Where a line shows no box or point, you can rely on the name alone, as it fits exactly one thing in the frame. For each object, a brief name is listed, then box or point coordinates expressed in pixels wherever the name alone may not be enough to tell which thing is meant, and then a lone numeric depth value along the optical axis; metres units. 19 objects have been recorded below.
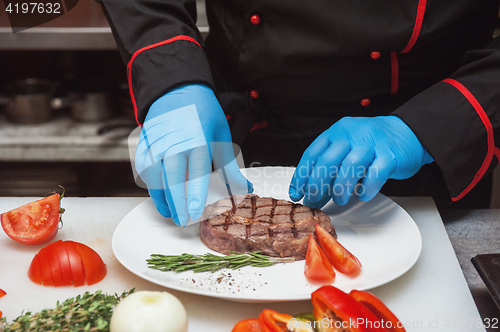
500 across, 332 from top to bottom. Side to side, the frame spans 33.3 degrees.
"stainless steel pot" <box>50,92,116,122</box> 1.18
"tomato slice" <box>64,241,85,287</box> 0.67
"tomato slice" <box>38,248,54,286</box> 0.67
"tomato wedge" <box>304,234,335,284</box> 0.66
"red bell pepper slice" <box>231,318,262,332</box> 0.61
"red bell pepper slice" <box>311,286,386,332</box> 0.58
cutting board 0.64
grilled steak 0.71
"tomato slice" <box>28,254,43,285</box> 0.67
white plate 0.65
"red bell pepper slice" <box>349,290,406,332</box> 0.59
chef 0.72
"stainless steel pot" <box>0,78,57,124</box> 1.18
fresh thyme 0.60
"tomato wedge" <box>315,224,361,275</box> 0.67
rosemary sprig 0.68
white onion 0.58
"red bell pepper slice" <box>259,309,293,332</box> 0.59
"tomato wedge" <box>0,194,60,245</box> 0.71
